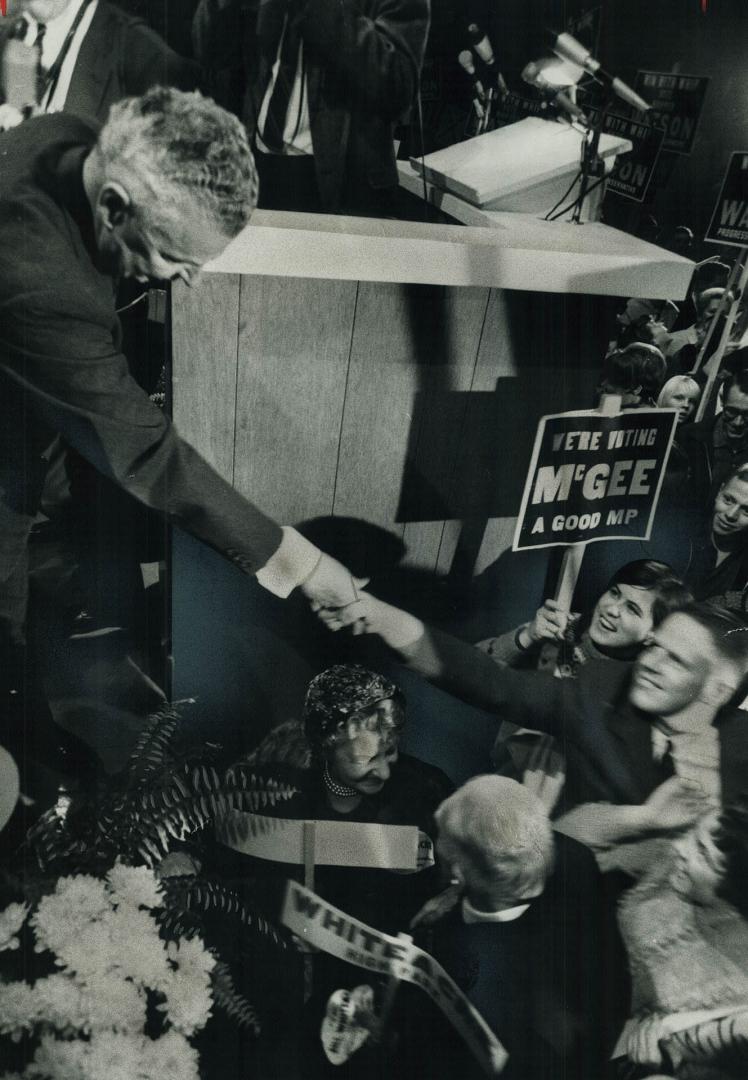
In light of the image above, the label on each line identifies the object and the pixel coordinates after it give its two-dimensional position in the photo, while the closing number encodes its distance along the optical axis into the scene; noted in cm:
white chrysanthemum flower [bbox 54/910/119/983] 215
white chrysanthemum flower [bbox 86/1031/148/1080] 214
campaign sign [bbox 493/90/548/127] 206
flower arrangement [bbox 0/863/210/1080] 214
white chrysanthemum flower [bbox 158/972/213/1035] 219
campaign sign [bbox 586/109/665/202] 213
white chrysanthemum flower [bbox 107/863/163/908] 218
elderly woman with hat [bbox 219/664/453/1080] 229
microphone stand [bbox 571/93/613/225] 211
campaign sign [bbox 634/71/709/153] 211
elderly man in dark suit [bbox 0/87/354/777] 188
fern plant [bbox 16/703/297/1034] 218
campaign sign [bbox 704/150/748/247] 222
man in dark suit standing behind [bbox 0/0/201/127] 187
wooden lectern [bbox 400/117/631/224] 205
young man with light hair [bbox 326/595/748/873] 241
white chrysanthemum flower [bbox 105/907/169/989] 217
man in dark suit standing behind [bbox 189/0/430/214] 190
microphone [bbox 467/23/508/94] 199
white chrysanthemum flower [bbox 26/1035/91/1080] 215
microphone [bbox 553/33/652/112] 204
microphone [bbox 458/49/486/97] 199
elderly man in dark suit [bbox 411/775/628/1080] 241
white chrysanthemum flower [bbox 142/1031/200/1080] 220
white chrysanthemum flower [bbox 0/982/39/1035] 214
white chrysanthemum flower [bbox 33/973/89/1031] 214
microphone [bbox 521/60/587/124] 205
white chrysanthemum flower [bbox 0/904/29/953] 217
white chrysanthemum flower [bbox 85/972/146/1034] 214
